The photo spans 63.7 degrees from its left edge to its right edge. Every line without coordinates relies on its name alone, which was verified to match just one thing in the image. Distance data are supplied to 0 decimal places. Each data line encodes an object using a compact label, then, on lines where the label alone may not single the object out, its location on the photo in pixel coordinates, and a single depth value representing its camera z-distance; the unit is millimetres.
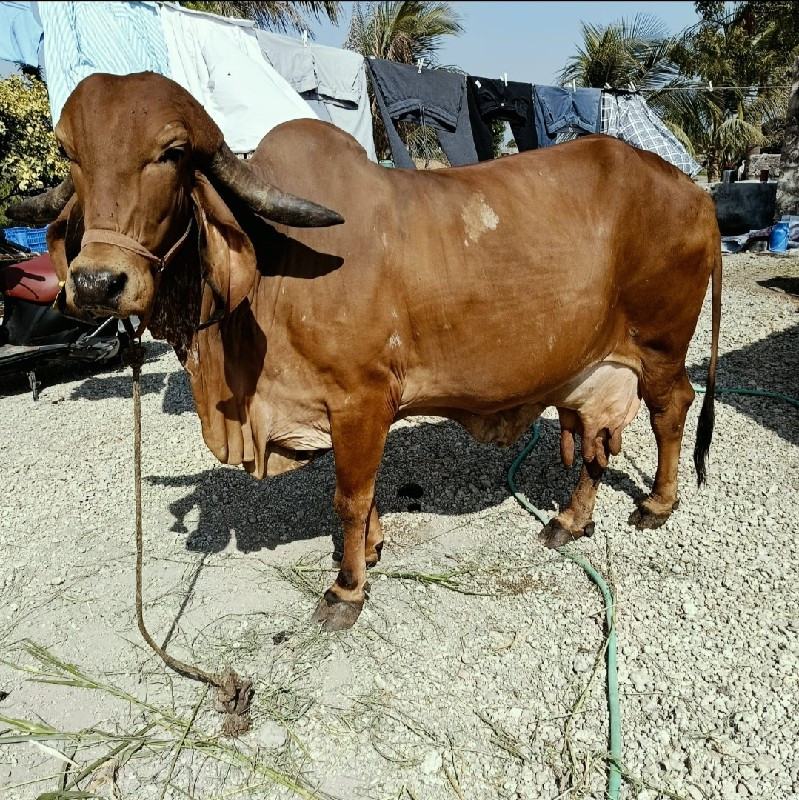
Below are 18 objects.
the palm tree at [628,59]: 15445
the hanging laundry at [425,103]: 7633
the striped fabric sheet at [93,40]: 6078
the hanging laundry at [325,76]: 7285
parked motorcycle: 6379
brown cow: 2189
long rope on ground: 2352
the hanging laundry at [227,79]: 6453
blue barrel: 12164
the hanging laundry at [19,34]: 7242
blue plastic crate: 9523
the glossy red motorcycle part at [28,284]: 6387
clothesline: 12023
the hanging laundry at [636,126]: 9508
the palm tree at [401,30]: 15828
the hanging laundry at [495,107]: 8195
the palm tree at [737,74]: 19141
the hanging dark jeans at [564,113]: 8984
